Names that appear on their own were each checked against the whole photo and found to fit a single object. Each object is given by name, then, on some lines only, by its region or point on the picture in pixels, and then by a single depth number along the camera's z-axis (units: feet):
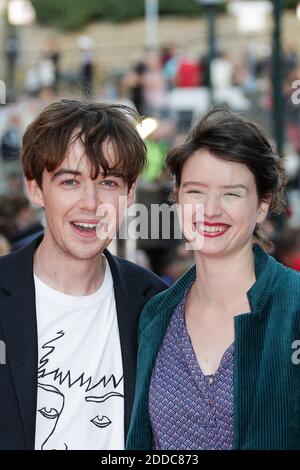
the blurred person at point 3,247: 17.93
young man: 9.78
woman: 8.81
